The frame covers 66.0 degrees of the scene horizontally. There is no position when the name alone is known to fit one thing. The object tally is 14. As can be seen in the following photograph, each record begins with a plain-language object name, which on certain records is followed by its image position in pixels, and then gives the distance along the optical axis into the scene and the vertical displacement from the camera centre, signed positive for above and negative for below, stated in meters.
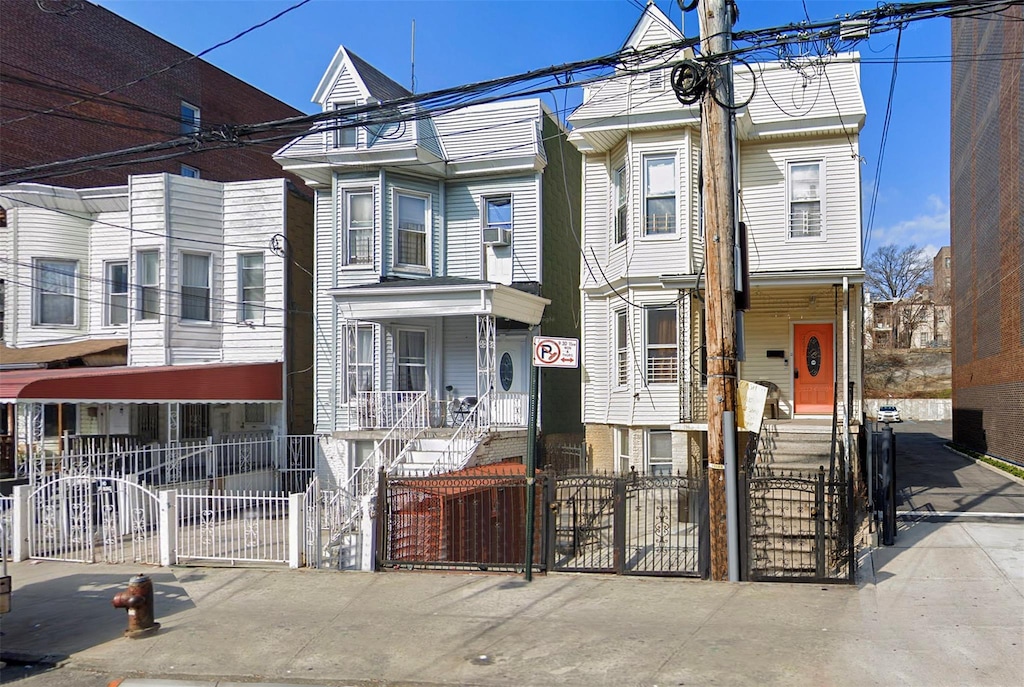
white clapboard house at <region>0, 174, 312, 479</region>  19.80 +1.84
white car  48.23 -3.15
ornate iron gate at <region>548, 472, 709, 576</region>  9.84 -2.27
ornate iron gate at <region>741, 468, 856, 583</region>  9.38 -2.27
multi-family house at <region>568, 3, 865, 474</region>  15.97 +2.56
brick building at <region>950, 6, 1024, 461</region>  21.62 +4.10
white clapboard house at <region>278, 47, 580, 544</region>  18.53 +3.02
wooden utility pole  9.56 +1.30
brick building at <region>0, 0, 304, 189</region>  24.28 +9.64
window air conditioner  19.19 +3.12
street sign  9.65 +0.15
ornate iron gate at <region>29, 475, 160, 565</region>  12.11 -2.51
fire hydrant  8.22 -2.48
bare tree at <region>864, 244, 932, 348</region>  71.12 +7.58
